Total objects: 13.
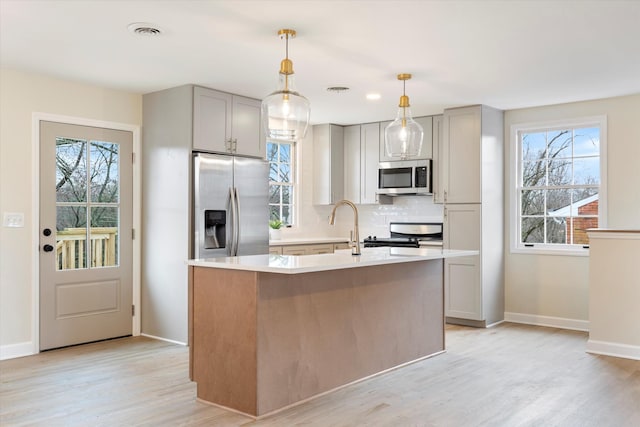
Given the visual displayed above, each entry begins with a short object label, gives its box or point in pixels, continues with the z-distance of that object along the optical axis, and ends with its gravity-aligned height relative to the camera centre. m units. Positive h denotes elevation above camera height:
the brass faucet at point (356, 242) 3.84 -0.22
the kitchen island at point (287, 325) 3.15 -0.71
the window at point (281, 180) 6.85 +0.37
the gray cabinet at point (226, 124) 4.98 +0.82
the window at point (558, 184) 5.68 +0.27
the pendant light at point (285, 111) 3.19 +0.57
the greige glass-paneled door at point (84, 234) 4.75 -0.20
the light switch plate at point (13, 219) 4.50 -0.06
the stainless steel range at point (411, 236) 6.48 -0.31
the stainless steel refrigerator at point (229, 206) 4.93 +0.05
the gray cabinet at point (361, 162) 6.95 +0.61
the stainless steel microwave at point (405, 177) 6.40 +0.39
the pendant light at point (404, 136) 4.05 +0.54
